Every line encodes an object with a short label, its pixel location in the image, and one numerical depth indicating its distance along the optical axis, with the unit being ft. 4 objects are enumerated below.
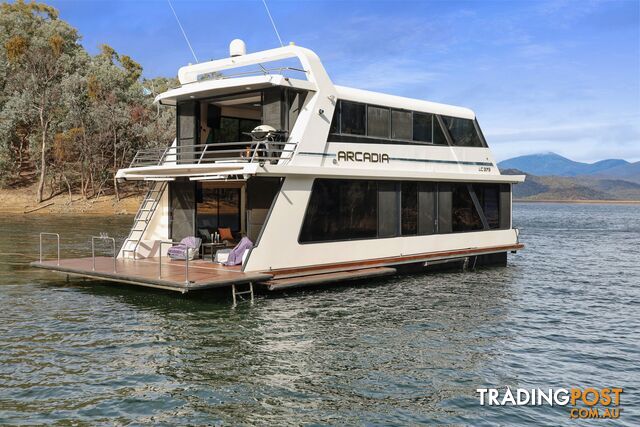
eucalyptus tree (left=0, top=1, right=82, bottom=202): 162.40
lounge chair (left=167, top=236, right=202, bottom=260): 52.06
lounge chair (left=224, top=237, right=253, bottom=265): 47.26
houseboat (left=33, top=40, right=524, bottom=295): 45.60
